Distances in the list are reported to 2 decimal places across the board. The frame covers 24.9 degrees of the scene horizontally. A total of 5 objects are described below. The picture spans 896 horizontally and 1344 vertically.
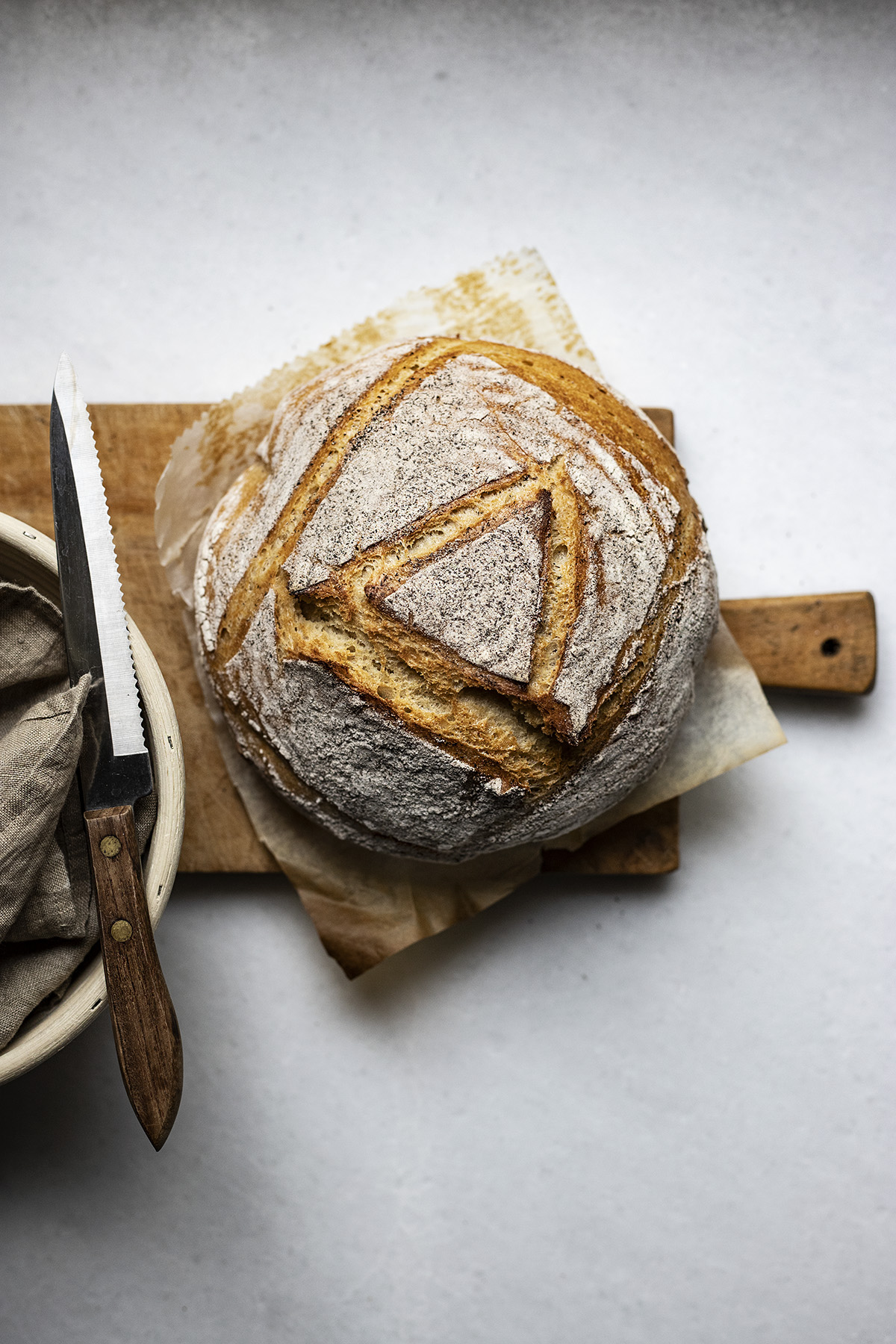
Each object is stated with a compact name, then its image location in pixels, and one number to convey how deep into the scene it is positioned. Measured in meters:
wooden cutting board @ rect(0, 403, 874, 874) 0.88
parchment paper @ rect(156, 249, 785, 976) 0.88
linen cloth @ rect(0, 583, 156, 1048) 0.77
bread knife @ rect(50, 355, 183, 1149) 0.78
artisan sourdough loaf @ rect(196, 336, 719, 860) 0.79
